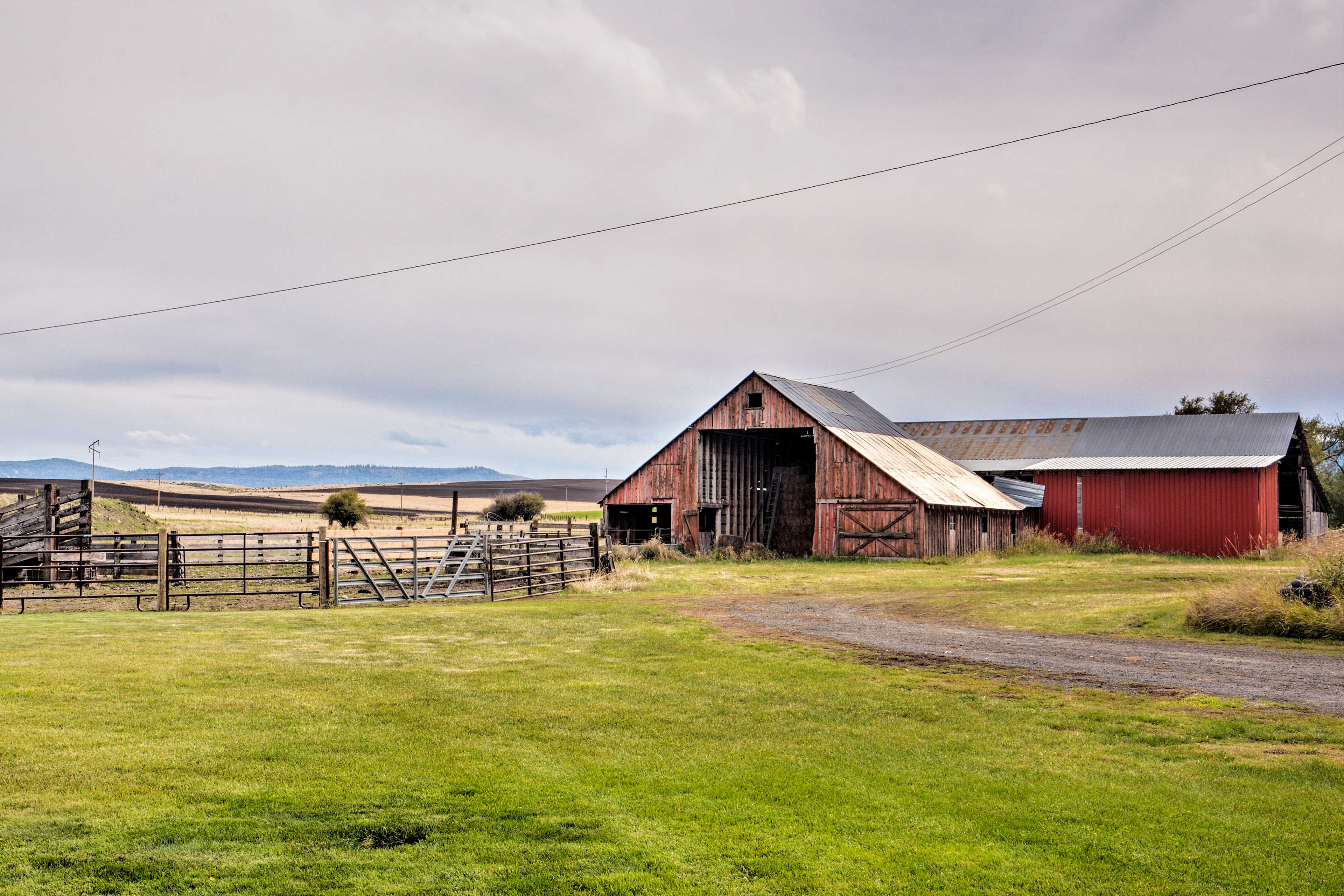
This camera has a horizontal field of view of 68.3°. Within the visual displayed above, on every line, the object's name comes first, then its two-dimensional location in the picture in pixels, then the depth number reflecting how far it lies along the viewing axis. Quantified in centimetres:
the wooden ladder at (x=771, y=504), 4866
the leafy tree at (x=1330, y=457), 6550
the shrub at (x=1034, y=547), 4419
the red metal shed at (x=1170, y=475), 4541
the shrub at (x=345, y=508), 6894
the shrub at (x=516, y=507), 6806
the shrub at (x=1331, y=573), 1728
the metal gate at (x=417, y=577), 2339
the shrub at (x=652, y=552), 4203
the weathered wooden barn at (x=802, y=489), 4175
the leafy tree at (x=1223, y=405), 7375
